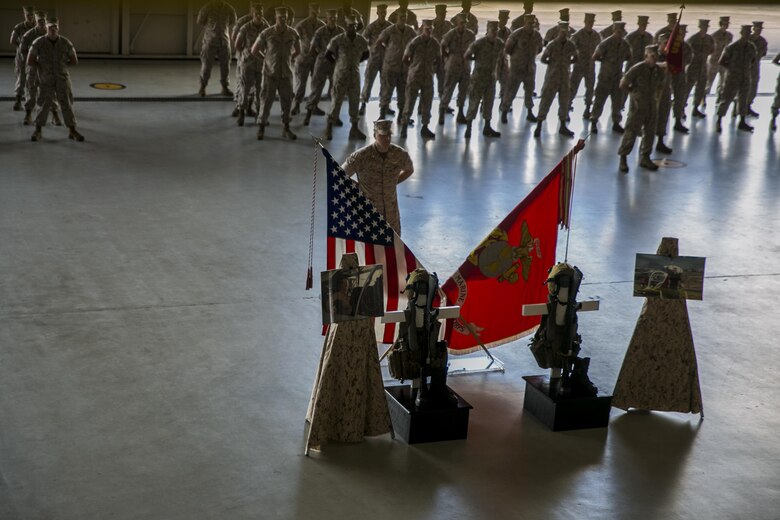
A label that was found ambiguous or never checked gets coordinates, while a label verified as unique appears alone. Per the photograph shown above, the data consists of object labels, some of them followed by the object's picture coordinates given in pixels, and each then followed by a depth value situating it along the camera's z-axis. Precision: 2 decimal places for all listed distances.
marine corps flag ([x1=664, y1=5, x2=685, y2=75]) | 15.20
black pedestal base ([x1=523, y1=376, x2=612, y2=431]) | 7.68
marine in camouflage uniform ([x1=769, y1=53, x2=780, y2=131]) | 20.27
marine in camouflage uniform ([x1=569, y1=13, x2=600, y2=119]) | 19.58
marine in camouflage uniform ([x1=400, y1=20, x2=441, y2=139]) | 17.67
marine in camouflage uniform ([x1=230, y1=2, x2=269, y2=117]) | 17.84
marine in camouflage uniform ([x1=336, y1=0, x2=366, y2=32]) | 19.11
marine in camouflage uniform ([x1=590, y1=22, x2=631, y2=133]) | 18.66
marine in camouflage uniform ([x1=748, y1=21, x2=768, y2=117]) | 19.70
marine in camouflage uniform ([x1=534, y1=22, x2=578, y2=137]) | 18.45
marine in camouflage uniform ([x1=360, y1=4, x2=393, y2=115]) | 19.14
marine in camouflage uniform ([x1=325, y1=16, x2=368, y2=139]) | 17.09
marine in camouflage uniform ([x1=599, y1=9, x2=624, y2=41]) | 18.83
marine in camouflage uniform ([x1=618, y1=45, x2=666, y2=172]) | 15.81
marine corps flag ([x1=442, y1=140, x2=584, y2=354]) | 8.69
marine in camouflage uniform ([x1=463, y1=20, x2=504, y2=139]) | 18.11
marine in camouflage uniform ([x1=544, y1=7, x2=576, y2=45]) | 19.50
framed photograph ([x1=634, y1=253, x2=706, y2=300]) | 7.79
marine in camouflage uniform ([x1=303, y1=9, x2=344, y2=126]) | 17.84
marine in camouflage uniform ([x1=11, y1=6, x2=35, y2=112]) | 17.36
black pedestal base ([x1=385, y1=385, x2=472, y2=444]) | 7.36
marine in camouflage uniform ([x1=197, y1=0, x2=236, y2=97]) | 19.73
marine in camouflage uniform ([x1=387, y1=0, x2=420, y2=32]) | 17.62
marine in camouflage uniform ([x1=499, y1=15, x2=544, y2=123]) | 18.56
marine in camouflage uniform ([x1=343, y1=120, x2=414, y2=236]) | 9.38
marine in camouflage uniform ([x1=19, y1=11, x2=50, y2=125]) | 16.17
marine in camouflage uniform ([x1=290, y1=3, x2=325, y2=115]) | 18.75
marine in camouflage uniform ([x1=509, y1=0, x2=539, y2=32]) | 21.15
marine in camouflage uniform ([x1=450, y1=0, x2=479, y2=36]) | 19.11
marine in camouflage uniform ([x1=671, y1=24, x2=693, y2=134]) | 19.27
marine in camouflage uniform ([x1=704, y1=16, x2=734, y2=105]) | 21.21
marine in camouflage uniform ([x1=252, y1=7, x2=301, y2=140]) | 16.59
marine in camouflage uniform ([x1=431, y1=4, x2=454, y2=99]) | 20.01
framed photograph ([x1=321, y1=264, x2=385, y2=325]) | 6.98
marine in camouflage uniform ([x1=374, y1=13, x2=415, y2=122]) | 18.05
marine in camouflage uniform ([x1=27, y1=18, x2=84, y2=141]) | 15.51
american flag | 7.95
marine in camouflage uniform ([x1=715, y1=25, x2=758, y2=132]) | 19.55
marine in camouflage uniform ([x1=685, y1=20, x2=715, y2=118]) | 20.06
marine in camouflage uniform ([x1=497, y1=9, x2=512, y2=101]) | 19.45
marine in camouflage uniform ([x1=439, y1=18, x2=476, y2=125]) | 18.78
